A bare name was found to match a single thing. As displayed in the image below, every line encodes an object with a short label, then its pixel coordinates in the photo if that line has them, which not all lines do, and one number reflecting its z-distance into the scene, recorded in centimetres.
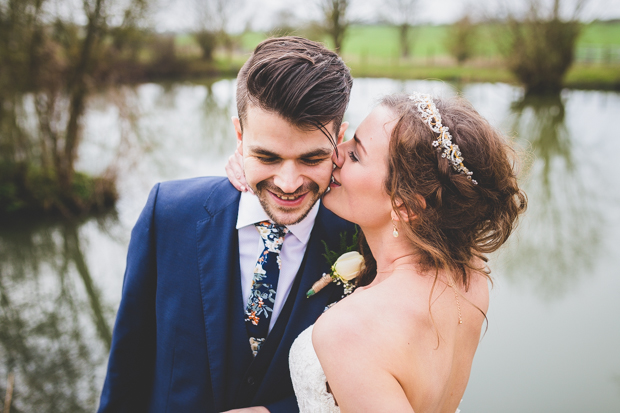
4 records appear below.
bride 132
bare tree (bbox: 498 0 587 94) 1723
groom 158
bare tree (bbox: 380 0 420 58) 2397
